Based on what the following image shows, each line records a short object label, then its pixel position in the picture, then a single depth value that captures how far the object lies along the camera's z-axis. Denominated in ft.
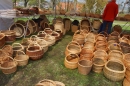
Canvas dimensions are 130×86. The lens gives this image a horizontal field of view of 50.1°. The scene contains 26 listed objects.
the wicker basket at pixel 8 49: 10.44
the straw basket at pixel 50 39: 13.91
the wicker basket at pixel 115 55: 10.69
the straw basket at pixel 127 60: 9.47
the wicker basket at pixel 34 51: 10.69
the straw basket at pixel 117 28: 19.39
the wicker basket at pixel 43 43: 12.35
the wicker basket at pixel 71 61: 9.93
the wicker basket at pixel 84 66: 9.24
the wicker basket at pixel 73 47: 11.90
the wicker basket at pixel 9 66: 9.01
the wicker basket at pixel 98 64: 9.73
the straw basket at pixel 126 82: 8.33
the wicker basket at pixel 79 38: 13.60
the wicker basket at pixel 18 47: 11.38
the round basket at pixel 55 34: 15.80
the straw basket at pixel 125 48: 12.22
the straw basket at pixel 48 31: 16.56
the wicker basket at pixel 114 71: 8.68
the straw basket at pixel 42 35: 14.93
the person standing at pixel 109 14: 15.89
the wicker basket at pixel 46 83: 6.50
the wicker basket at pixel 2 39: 12.75
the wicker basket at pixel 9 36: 14.01
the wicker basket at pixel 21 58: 10.02
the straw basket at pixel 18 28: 16.19
